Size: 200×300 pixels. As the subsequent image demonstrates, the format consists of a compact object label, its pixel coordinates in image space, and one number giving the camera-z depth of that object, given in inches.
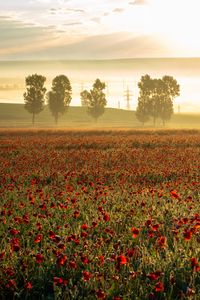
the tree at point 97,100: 4707.2
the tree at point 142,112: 4429.1
